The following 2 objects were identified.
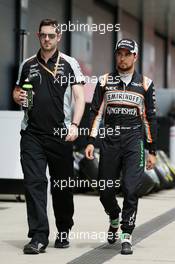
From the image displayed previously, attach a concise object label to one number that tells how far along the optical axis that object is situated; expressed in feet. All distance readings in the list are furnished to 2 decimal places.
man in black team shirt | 53.47
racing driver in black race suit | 54.60
